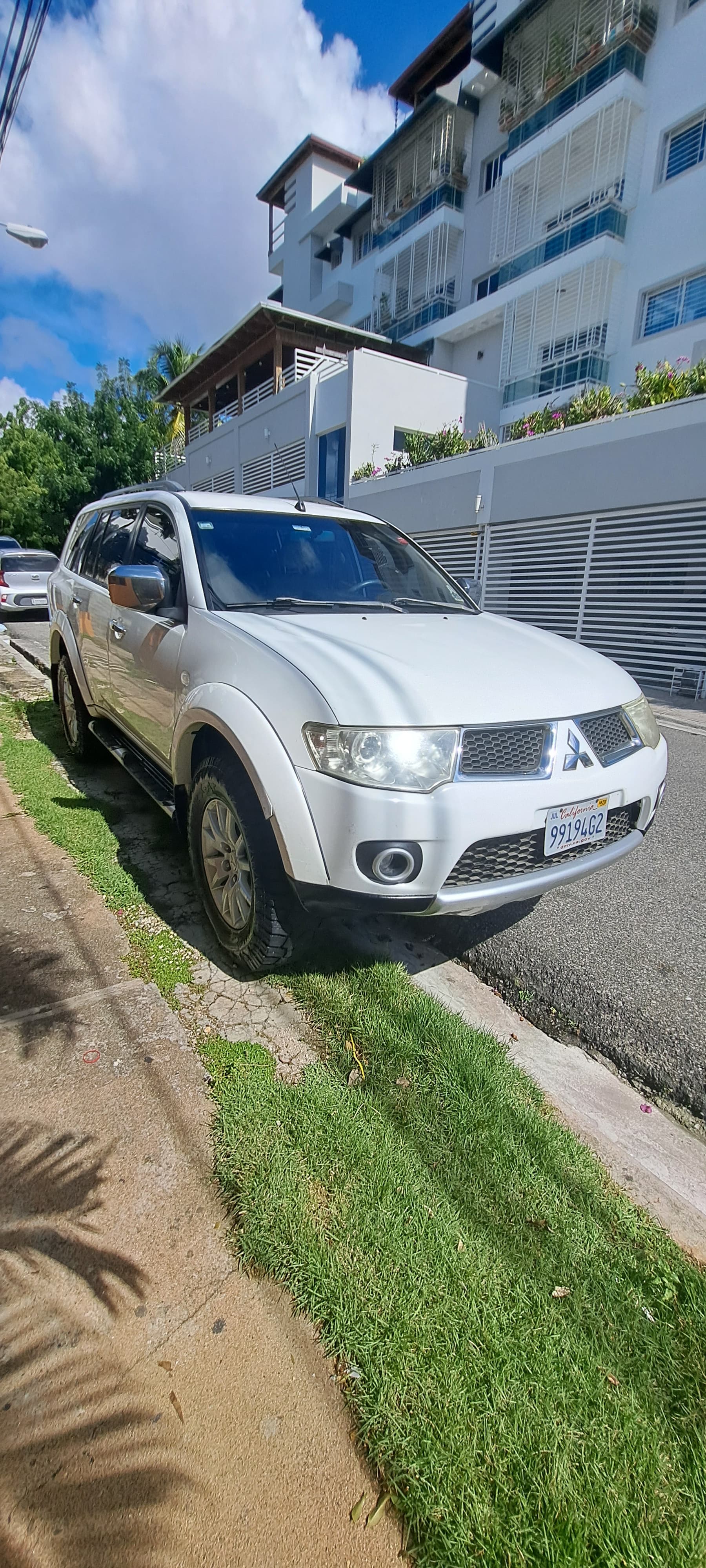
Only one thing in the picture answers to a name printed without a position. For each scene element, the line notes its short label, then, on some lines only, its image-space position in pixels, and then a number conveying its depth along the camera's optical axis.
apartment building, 15.90
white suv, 2.12
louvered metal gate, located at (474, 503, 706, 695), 10.30
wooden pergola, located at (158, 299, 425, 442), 20.11
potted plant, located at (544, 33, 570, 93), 18.11
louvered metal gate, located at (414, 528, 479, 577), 13.91
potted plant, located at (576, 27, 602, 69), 16.80
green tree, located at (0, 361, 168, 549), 29.62
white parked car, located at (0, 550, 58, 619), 16.17
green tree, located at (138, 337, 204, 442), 37.91
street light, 11.08
